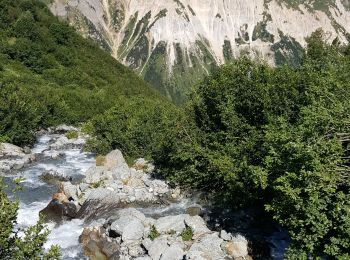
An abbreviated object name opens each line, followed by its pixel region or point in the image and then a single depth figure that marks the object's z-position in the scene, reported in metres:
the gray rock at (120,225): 30.92
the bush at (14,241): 15.75
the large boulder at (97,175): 43.00
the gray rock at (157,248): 28.02
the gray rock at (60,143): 64.94
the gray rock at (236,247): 28.12
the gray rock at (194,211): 36.81
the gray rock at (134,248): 28.91
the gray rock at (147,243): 29.01
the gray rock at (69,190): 38.56
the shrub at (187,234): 29.98
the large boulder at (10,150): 55.55
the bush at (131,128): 53.91
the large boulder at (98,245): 29.12
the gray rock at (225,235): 29.50
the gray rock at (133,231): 30.44
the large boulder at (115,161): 47.51
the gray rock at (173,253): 27.31
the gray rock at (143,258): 27.84
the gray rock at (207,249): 27.07
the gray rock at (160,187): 42.64
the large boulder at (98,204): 35.88
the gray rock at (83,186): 40.31
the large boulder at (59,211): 35.06
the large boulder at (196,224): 30.88
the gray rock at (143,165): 48.78
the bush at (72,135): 72.25
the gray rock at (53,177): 45.34
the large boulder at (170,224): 31.23
